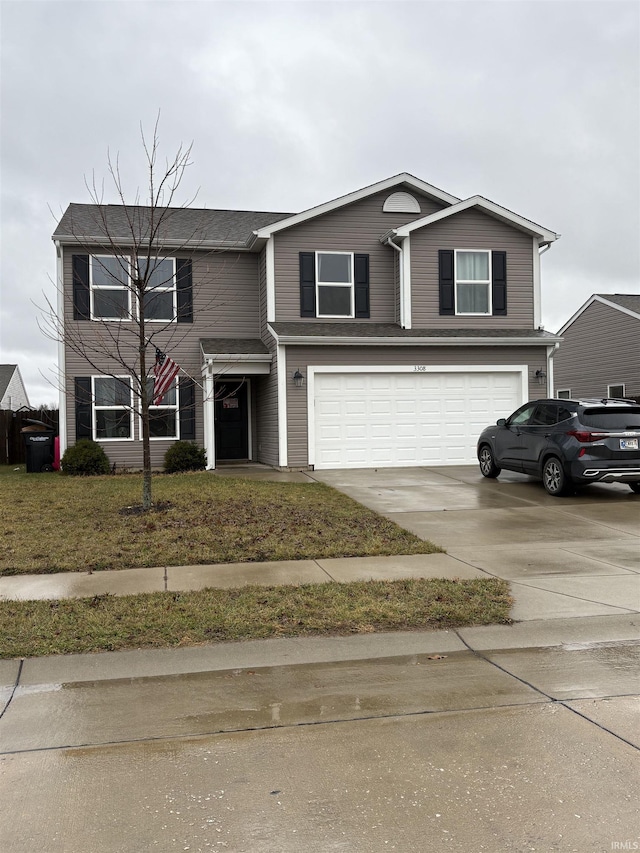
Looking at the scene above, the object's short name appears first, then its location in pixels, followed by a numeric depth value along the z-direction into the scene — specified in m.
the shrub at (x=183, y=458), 16.98
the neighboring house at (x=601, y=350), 26.25
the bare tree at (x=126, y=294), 17.59
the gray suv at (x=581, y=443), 11.73
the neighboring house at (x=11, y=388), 37.62
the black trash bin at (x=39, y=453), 18.42
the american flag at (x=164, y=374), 15.25
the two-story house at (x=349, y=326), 17.12
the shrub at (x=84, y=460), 16.64
